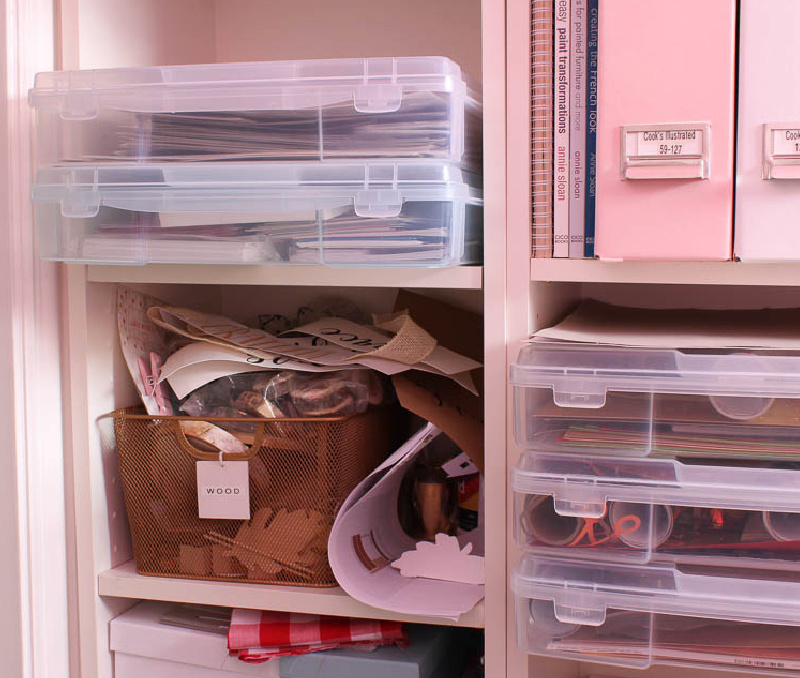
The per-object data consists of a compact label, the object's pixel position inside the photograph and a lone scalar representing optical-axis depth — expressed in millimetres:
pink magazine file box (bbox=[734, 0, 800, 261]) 718
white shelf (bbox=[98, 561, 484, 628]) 906
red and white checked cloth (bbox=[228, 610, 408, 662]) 936
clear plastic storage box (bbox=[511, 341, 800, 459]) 754
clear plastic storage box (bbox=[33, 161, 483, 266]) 802
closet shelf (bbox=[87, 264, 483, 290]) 855
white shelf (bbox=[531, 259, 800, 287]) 771
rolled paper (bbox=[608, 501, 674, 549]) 789
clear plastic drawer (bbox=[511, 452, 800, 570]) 761
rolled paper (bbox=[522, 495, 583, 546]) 814
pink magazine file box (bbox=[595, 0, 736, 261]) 735
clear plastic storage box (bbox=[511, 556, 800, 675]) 758
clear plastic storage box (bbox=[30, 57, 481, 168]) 798
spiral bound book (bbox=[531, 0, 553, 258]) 811
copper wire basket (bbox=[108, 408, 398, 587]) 943
